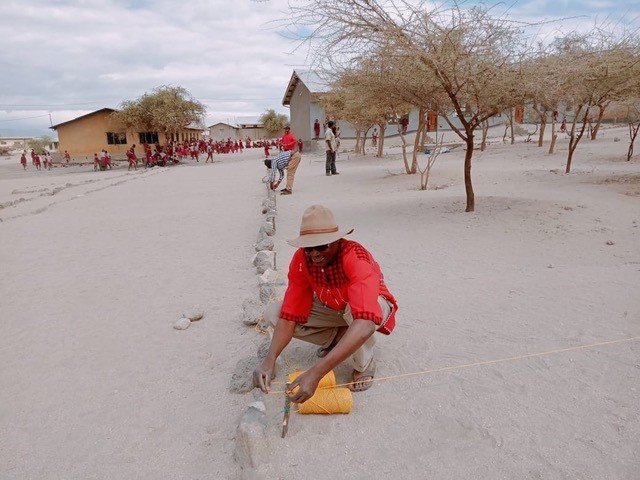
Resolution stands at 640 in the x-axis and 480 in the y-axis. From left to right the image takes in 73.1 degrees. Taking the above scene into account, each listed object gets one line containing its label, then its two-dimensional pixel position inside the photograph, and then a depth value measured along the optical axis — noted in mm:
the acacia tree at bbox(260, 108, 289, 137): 60125
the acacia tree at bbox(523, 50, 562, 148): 6842
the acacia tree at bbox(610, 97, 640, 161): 12231
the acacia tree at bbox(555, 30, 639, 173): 7746
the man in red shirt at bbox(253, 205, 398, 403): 2238
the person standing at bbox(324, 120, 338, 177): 14344
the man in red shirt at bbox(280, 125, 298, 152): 11727
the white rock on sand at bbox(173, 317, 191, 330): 3767
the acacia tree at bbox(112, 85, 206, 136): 29531
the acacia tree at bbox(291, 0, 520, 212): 6301
